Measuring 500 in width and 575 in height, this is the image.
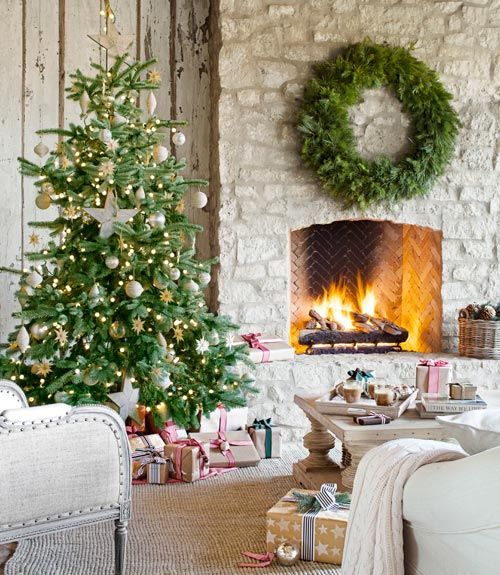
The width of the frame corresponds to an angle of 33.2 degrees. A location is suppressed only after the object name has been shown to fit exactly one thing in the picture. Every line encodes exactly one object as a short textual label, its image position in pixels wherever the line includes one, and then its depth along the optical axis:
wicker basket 5.16
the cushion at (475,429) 2.03
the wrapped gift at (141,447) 4.11
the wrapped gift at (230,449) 4.30
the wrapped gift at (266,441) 4.54
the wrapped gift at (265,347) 4.91
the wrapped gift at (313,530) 3.07
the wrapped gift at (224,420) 4.58
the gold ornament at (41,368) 4.13
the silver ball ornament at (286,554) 3.03
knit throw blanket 2.08
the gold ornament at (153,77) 4.42
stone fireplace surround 5.11
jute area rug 3.03
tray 3.42
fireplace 5.45
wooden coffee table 3.24
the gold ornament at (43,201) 4.18
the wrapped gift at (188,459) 4.08
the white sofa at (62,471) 2.55
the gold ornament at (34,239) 4.44
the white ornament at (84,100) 4.14
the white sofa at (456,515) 1.77
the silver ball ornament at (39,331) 4.10
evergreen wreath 5.07
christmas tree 4.13
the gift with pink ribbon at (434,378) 3.65
